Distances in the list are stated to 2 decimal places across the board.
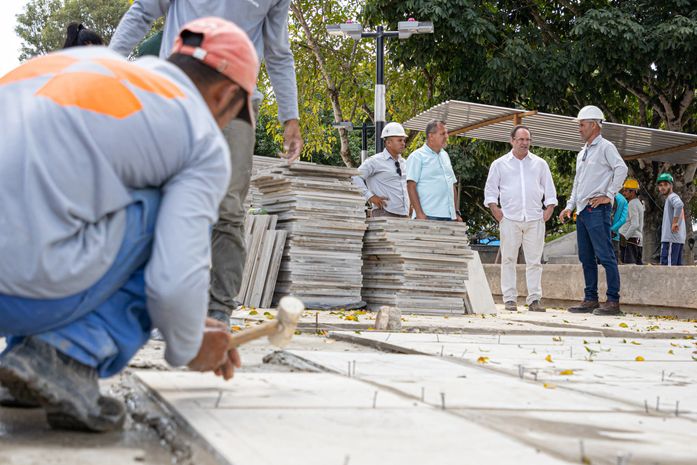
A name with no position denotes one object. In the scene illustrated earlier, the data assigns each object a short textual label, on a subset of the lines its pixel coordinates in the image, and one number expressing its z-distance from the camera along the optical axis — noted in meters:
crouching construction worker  2.28
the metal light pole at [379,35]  19.03
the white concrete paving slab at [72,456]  2.02
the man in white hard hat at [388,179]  11.47
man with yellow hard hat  16.73
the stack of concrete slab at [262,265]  9.70
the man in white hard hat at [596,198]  10.90
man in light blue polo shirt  10.97
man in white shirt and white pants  11.42
